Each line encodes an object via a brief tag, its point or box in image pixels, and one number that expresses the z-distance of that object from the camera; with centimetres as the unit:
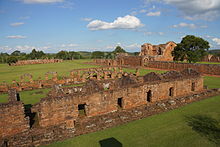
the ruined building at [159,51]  4653
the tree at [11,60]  6319
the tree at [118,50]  11644
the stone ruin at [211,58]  5329
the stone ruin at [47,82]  1867
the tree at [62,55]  9358
